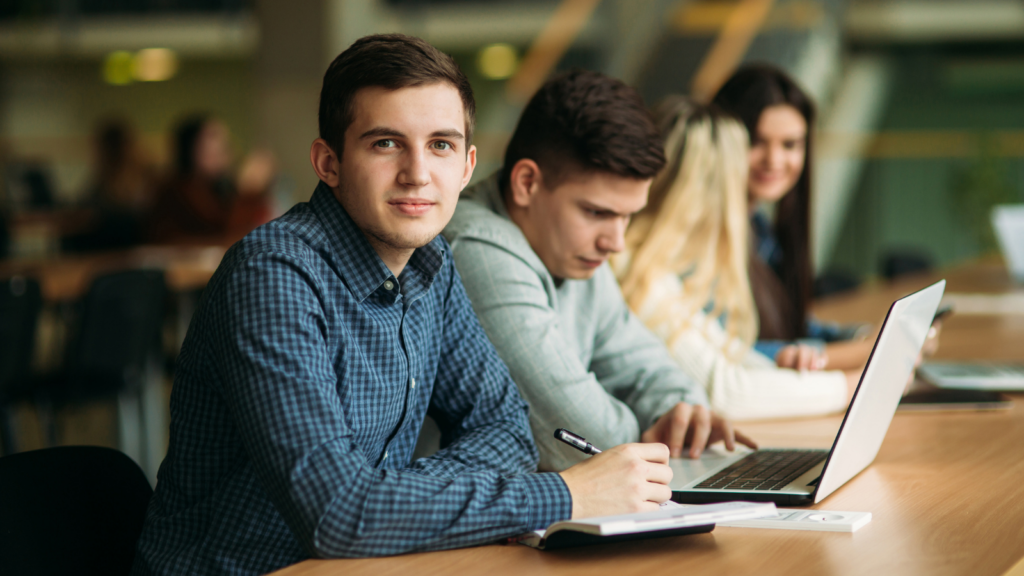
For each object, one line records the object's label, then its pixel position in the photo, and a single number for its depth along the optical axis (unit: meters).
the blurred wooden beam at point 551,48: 7.75
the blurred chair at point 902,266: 5.12
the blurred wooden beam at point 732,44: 7.01
